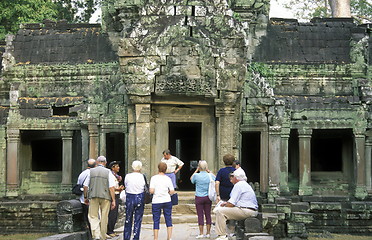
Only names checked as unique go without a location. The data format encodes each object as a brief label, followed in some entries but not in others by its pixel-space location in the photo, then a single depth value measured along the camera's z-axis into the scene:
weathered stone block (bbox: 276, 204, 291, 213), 19.30
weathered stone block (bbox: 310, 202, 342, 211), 21.88
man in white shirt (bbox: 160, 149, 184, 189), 17.09
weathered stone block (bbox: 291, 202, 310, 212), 20.36
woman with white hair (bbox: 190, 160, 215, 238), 15.42
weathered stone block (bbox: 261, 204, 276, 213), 19.16
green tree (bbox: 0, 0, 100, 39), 30.28
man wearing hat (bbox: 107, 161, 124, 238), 15.49
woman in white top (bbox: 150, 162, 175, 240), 14.23
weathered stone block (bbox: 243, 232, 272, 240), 13.88
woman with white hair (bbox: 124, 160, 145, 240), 14.34
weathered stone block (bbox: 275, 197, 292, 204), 19.83
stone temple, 18.70
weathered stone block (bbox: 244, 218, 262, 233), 14.20
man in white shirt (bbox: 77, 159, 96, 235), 15.24
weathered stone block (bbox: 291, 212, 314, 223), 19.28
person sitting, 14.21
